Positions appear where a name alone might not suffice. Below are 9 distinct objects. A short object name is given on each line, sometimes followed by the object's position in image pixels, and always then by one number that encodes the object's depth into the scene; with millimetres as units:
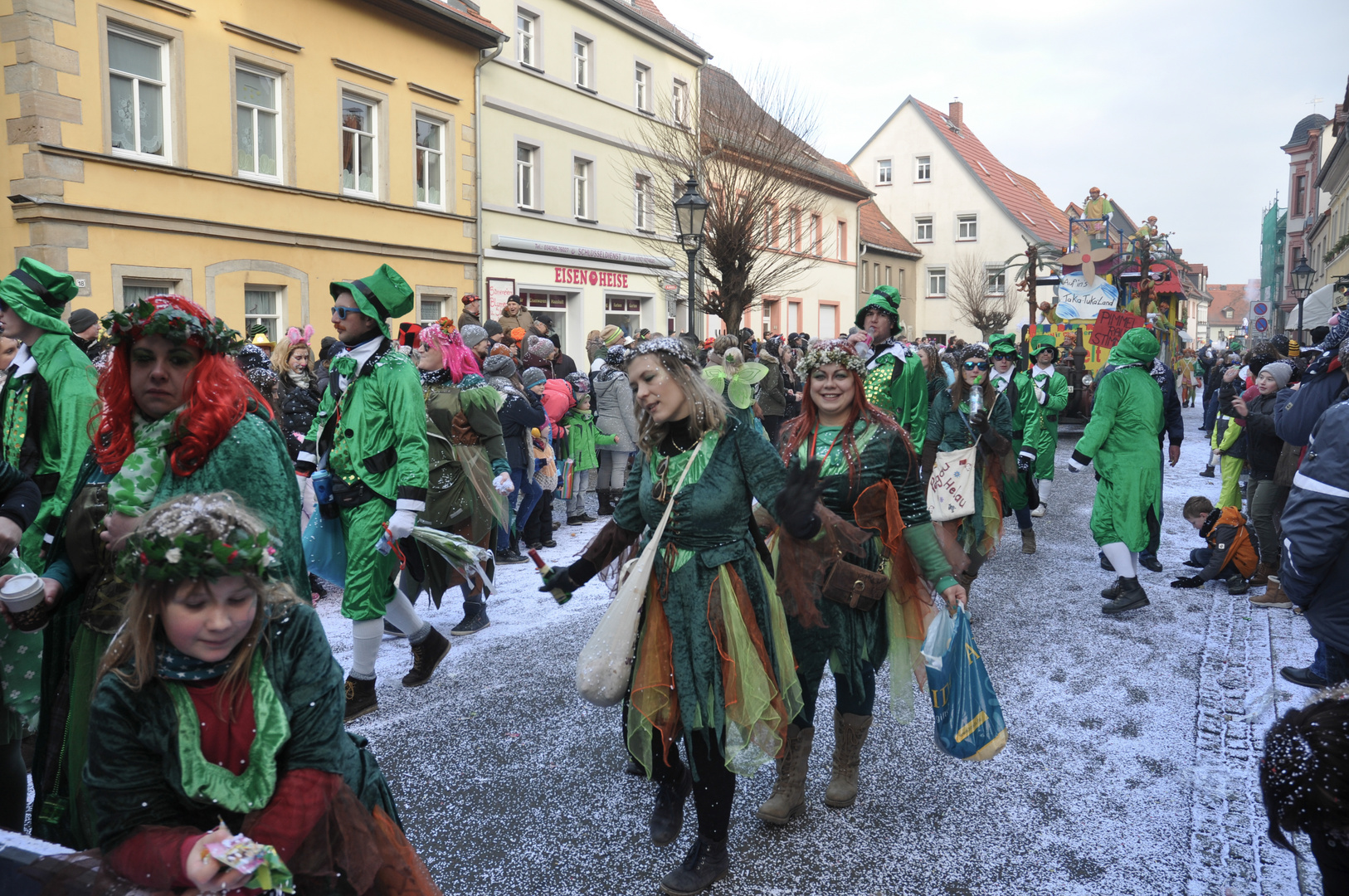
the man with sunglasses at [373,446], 4301
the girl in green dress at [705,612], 2914
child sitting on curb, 6871
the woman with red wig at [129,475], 2520
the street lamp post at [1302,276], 24719
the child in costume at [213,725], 1798
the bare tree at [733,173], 16953
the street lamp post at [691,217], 11000
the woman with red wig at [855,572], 3445
